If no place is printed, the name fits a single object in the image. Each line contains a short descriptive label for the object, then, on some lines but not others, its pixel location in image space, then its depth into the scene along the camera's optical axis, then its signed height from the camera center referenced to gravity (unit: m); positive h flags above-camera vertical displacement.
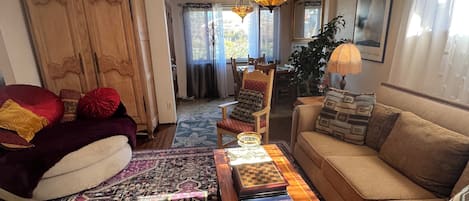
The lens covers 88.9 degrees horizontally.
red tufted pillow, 2.62 -0.62
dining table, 4.28 -0.49
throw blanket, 1.78 -0.84
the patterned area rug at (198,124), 3.17 -1.24
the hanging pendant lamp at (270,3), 2.71 +0.44
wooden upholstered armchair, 2.56 -0.81
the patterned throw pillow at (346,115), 2.08 -0.67
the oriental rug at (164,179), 2.13 -1.29
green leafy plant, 3.38 -0.24
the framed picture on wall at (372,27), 2.65 +0.14
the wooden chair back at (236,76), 4.23 -0.58
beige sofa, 1.46 -0.89
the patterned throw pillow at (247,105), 2.73 -0.71
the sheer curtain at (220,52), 5.00 -0.19
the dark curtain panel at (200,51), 4.96 -0.15
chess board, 1.38 -0.81
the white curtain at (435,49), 1.81 -0.10
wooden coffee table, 1.42 -0.88
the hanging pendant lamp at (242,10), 4.29 +0.57
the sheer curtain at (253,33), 5.14 +0.19
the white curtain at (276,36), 5.18 +0.12
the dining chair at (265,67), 3.79 -0.39
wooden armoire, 2.85 +0.01
